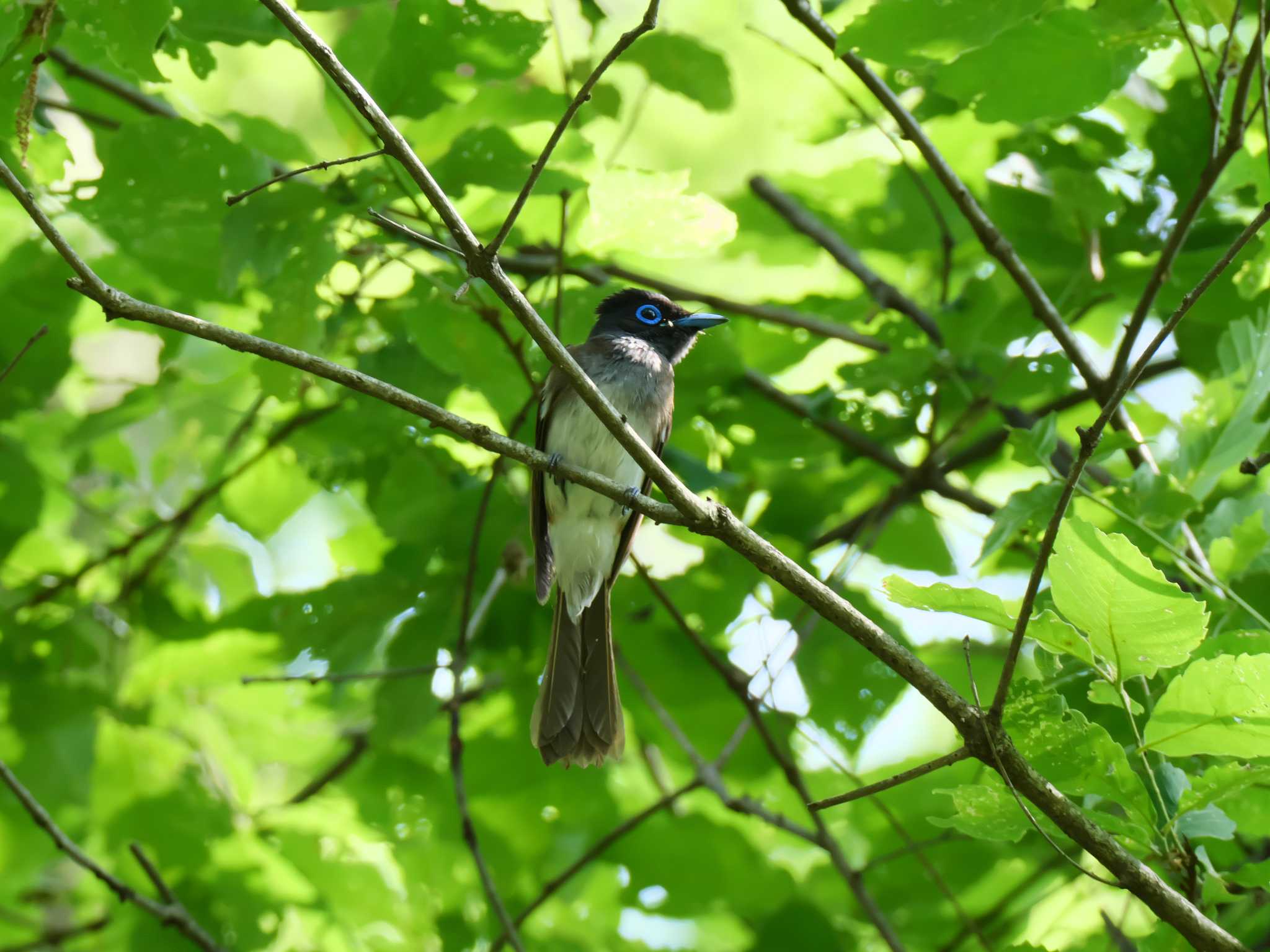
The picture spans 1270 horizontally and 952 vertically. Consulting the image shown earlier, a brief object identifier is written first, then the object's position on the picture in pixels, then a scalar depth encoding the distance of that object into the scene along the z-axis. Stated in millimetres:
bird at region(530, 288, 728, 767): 8406
